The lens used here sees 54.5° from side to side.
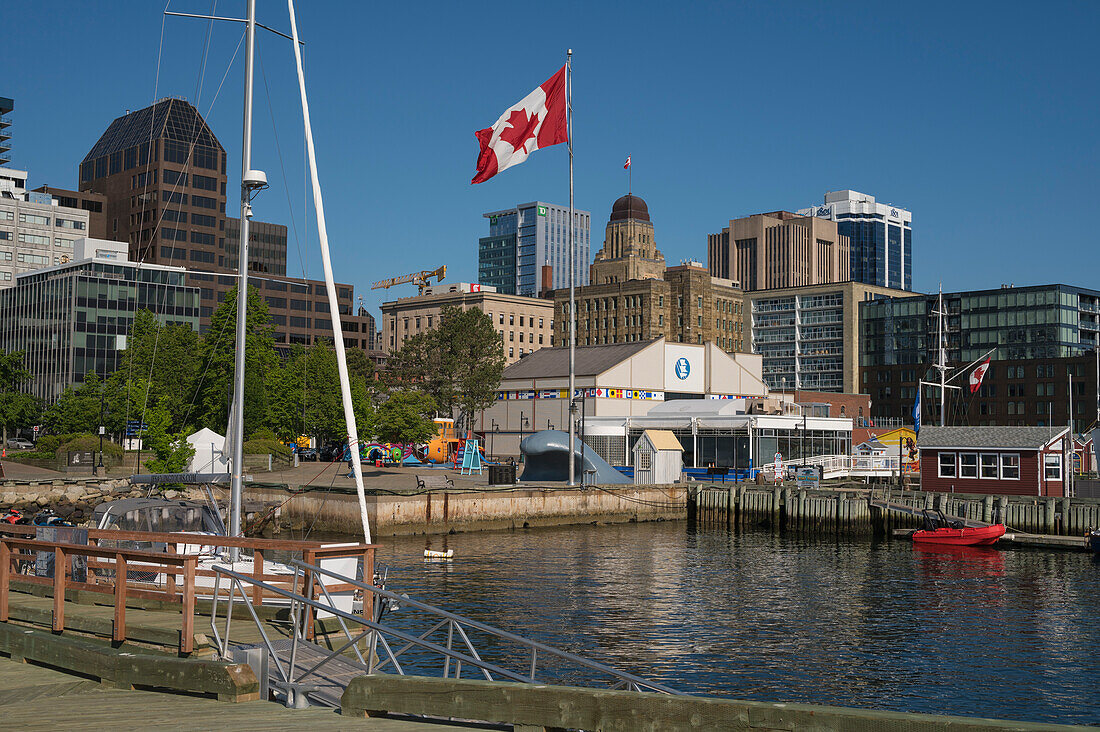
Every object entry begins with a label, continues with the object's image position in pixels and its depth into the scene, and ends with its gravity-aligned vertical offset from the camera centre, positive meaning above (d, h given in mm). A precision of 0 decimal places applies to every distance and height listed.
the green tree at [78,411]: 93375 +2532
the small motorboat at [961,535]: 55031 -4537
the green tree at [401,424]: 88062 +1540
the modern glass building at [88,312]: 145875 +17719
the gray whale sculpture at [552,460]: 72250 -1115
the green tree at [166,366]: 82375 +6145
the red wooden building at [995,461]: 62938 -782
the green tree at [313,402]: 84812 +3181
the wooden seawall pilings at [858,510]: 58219 -3664
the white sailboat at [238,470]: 24688 -704
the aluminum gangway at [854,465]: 79125 -1422
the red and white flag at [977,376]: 87875 +6039
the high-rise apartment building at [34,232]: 190750 +37536
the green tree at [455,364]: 123375 +9362
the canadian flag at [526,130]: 47625 +14112
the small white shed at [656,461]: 74062 -1131
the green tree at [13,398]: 97375 +3796
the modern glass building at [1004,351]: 161125 +16561
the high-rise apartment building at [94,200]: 199375 +44007
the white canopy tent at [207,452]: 61344 -657
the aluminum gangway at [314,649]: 12938 -2903
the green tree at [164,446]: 54125 -326
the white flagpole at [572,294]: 55844 +8522
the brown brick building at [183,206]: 184125 +41509
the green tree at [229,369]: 78188 +5491
